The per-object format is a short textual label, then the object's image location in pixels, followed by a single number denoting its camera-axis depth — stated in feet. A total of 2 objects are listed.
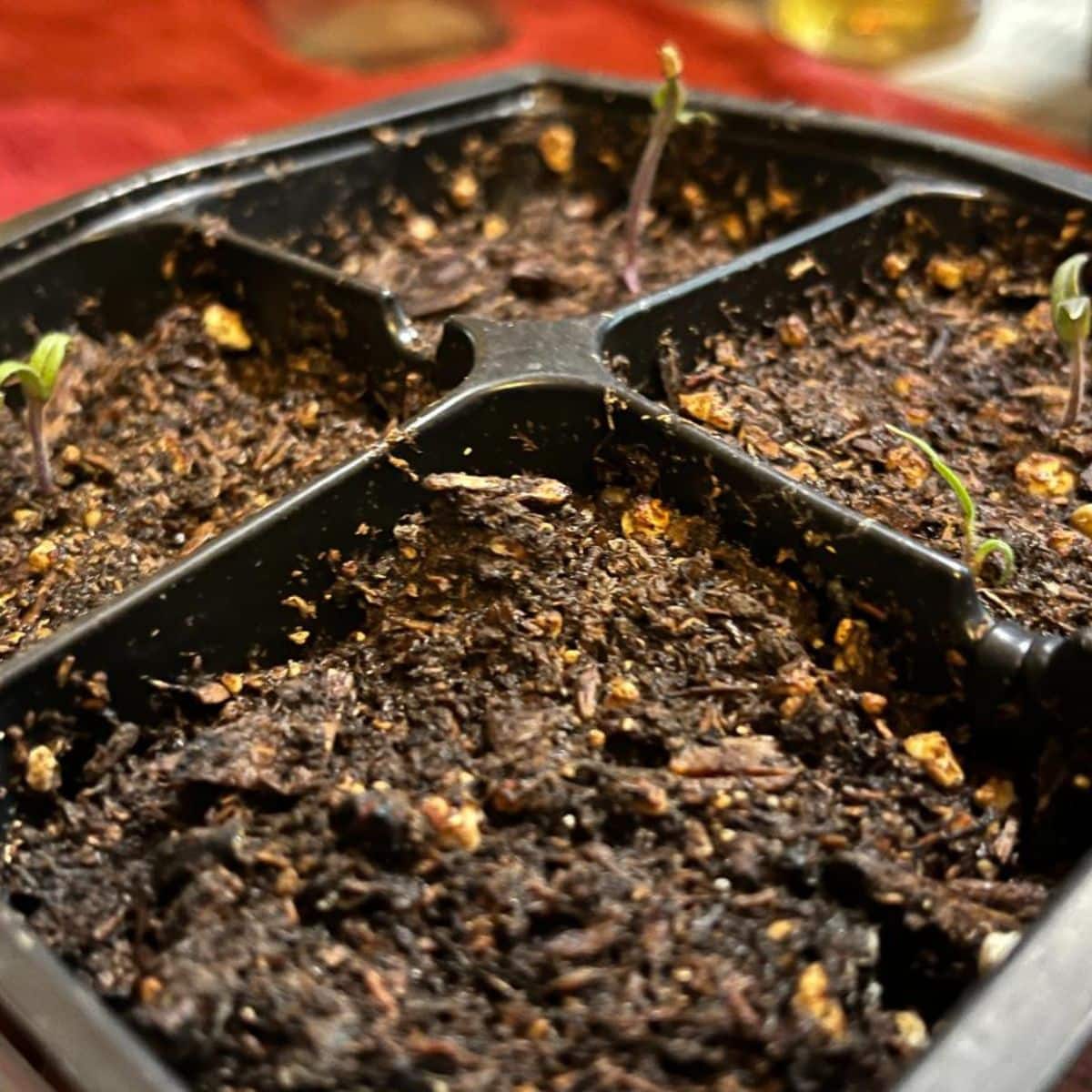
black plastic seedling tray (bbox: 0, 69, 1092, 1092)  0.40
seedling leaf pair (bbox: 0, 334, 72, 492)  0.53
